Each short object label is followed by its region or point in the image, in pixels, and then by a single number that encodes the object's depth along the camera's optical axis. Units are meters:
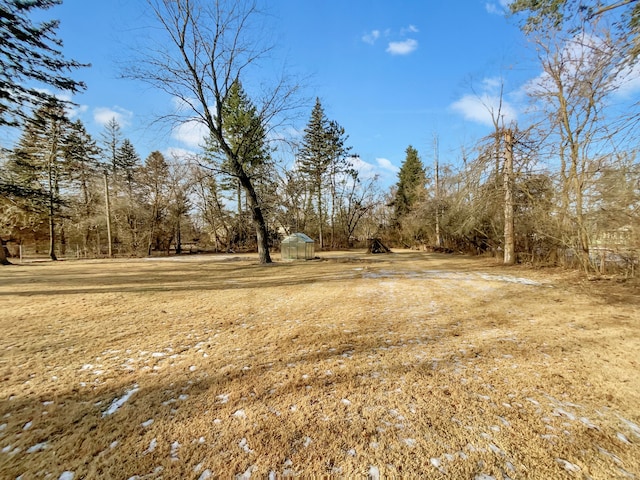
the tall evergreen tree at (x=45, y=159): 17.08
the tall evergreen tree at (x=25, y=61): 8.95
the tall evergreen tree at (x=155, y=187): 21.08
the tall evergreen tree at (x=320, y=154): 25.42
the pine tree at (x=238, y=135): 21.19
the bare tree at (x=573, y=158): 6.81
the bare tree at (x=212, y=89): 9.90
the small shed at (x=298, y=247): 15.10
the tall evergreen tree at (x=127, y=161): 22.98
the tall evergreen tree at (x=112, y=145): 22.23
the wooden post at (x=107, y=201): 18.67
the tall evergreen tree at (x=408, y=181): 26.92
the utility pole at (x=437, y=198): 17.54
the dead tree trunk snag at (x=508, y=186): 9.59
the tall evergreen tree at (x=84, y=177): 19.77
